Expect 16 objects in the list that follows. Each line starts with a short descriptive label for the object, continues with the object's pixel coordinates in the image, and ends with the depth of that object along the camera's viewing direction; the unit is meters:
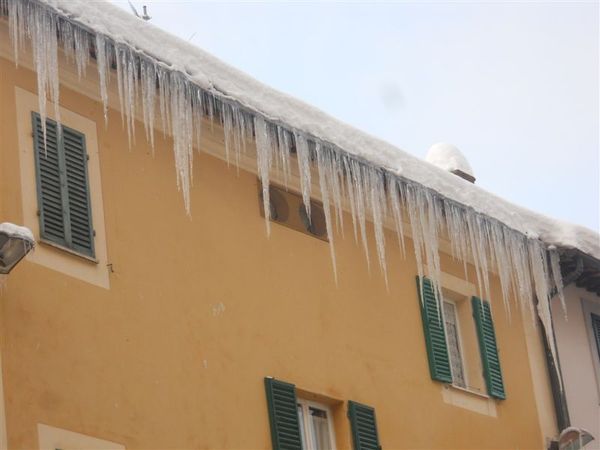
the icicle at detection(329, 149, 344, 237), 15.78
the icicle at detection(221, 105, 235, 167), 14.92
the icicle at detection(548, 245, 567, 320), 17.59
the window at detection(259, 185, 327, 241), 15.58
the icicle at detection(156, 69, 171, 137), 14.41
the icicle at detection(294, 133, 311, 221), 15.39
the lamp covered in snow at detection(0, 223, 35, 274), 11.96
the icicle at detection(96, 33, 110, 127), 13.91
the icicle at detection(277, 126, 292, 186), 15.30
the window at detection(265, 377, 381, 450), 14.29
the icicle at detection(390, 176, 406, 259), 16.22
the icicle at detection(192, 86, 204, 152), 14.66
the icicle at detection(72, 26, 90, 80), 13.90
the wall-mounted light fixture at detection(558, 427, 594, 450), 16.67
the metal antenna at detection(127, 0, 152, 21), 18.64
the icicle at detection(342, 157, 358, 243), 15.87
